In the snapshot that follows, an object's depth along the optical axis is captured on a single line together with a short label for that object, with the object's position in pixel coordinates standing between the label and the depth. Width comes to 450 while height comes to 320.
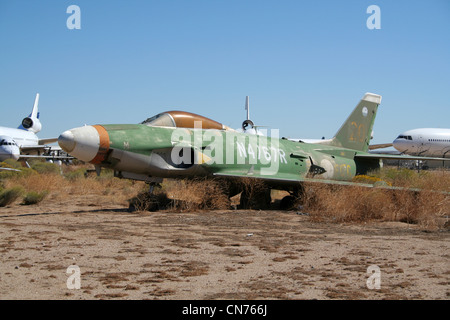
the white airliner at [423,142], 57.56
